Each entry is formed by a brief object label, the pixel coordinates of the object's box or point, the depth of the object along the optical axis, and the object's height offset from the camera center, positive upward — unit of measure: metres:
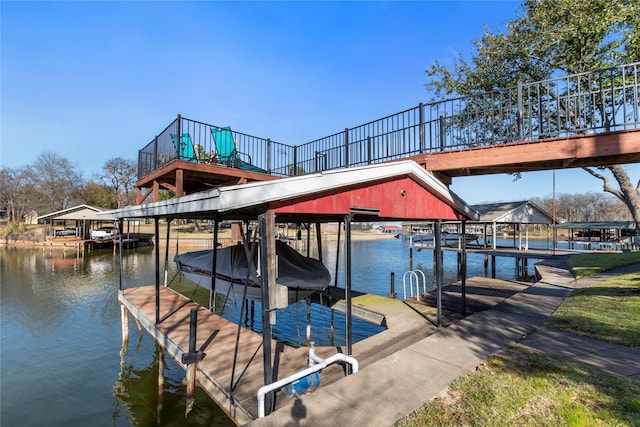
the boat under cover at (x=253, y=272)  8.89 -1.59
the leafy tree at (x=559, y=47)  12.94 +8.43
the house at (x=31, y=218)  62.15 +1.14
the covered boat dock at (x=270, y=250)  4.49 -0.43
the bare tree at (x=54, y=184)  59.19 +7.82
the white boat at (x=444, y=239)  29.05 -1.85
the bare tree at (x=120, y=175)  65.31 +10.12
